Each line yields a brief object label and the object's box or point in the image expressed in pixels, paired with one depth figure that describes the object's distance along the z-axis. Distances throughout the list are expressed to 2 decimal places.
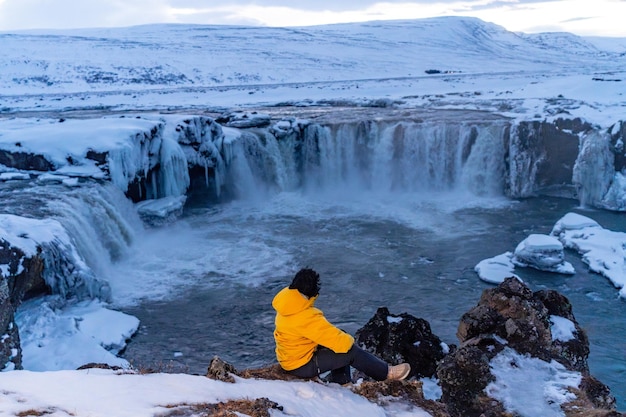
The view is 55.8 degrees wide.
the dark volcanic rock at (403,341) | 7.93
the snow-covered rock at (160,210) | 17.77
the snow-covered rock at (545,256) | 14.57
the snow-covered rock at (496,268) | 13.88
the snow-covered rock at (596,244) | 14.21
